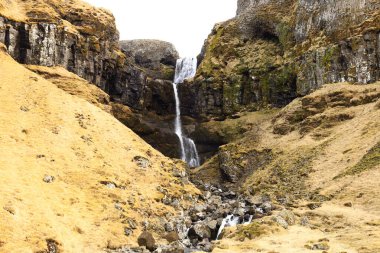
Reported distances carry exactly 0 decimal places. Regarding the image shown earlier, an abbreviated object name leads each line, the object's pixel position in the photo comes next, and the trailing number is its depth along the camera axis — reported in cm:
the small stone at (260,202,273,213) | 4447
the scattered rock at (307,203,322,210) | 4409
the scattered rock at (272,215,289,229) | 3812
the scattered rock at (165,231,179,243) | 3775
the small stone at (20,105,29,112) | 5155
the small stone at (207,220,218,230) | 4086
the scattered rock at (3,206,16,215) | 3117
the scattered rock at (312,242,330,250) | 2991
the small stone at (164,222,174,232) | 4047
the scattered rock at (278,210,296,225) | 3972
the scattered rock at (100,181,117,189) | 4367
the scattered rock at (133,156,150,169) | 5222
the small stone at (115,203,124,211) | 4041
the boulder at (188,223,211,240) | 3872
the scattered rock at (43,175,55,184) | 3912
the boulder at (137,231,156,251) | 3494
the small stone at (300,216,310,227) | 3916
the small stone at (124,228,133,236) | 3702
